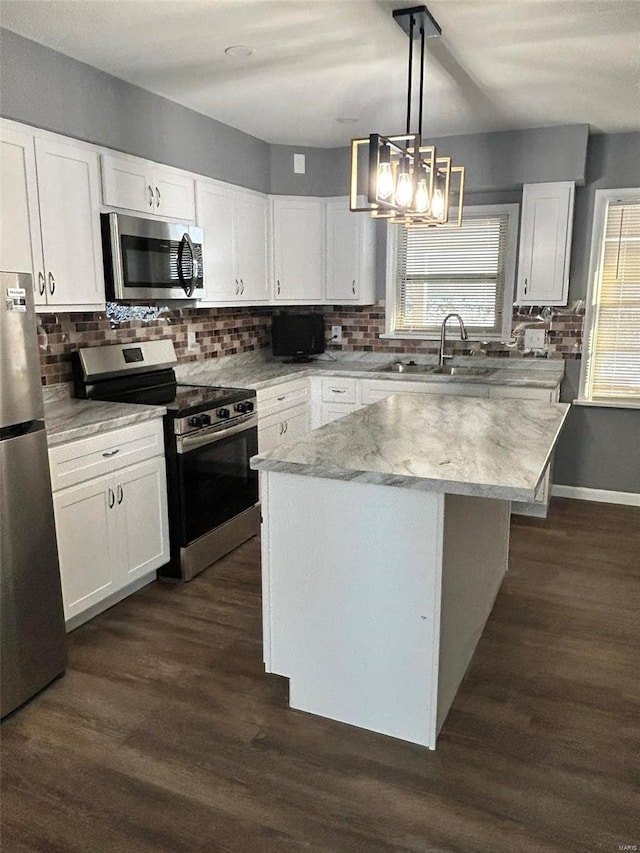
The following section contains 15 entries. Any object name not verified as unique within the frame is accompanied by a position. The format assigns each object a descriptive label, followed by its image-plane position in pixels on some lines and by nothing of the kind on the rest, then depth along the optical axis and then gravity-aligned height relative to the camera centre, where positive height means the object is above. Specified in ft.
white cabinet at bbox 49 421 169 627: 8.92 -3.31
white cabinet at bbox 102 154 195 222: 10.43 +1.83
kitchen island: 6.69 -2.86
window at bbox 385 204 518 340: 15.35 +0.55
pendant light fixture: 6.93 +1.36
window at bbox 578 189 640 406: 14.29 -0.17
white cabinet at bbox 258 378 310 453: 13.66 -2.54
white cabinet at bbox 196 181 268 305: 13.04 +1.13
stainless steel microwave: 10.42 +0.63
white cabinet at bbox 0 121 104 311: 8.76 +1.12
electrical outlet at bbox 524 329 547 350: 15.15 -0.94
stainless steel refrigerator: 7.15 -2.50
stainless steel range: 10.80 -2.54
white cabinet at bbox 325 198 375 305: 15.66 +1.03
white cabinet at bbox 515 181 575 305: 13.79 +1.17
